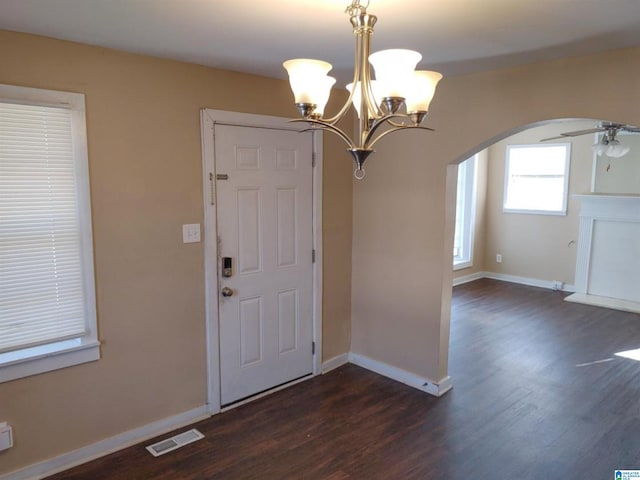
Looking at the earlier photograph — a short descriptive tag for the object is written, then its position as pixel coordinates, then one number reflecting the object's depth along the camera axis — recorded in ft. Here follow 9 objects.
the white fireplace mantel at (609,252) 18.72
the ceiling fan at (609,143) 13.73
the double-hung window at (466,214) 22.99
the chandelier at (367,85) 4.77
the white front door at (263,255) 10.03
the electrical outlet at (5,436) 7.53
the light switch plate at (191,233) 9.36
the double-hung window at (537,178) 21.30
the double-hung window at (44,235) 7.29
